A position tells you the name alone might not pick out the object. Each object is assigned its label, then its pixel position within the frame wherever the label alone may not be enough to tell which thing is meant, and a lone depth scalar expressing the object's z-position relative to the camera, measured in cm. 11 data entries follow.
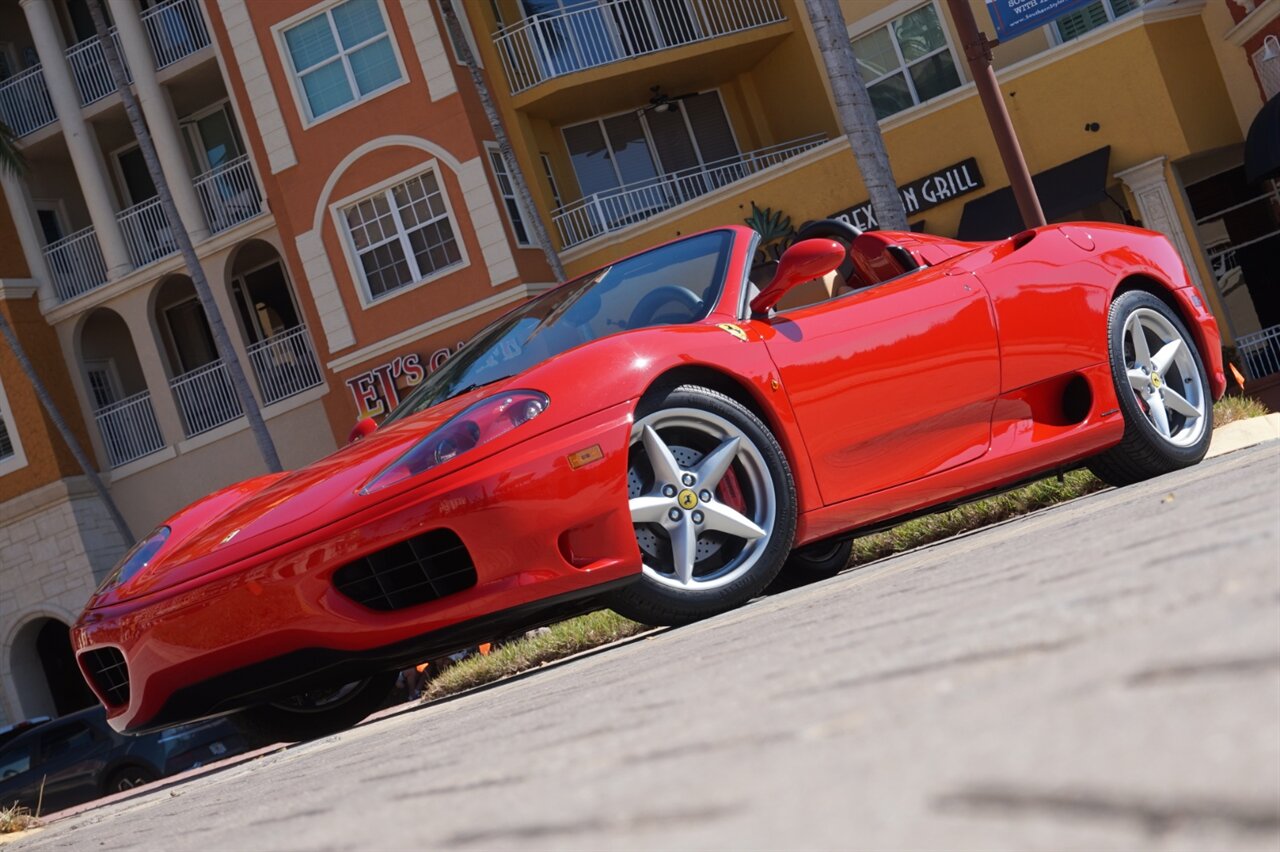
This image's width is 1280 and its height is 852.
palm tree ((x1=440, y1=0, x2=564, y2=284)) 2270
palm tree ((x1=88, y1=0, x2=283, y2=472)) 2388
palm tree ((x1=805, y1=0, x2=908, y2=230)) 1341
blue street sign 1530
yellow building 2017
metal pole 1127
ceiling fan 2638
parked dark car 1460
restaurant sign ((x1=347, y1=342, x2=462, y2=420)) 2381
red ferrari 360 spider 416
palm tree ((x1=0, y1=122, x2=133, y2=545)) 2722
